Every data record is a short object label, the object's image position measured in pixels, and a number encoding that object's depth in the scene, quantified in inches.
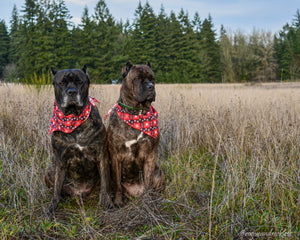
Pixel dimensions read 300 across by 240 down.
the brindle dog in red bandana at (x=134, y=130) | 101.0
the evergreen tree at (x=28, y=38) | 1175.6
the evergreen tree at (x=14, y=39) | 1464.1
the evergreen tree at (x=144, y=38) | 1323.8
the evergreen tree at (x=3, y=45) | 1615.4
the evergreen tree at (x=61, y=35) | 1173.7
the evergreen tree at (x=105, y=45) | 1237.3
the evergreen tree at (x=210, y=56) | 1469.0
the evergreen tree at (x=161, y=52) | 1343.5
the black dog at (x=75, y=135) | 94.2
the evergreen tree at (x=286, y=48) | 1271.0
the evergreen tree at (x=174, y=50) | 1348.4
